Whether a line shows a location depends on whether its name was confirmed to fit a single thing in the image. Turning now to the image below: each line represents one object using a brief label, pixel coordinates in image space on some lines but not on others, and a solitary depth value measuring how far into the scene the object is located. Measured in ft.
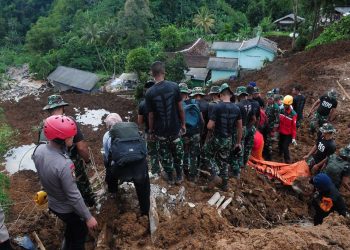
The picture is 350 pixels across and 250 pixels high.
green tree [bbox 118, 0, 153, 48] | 145.69
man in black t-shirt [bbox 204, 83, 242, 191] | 19.65
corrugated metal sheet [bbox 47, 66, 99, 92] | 117.39
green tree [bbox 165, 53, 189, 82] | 101.86
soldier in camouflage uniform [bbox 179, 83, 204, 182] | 20.47
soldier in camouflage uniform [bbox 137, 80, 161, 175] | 19.52
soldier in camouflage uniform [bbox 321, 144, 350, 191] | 19.11
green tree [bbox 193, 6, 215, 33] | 161.99
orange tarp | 24.07
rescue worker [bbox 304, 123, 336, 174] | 21.83
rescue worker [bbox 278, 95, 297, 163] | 26.53
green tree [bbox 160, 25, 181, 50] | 145.18
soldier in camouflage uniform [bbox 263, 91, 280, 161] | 26.99
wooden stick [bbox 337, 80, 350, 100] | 43.47
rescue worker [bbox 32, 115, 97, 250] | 12.84
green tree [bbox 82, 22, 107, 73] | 142.20
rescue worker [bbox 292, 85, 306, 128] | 29.58
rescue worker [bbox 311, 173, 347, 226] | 17.51
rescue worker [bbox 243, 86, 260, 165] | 24.02
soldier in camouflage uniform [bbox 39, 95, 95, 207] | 16.21
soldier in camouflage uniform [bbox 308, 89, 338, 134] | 28.99
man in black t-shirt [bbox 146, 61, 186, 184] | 17.74
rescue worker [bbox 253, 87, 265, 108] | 26.37
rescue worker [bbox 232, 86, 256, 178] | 21.53
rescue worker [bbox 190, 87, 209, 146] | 21.98
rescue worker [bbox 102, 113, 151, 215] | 15.92
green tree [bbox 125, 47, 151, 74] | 108.68
